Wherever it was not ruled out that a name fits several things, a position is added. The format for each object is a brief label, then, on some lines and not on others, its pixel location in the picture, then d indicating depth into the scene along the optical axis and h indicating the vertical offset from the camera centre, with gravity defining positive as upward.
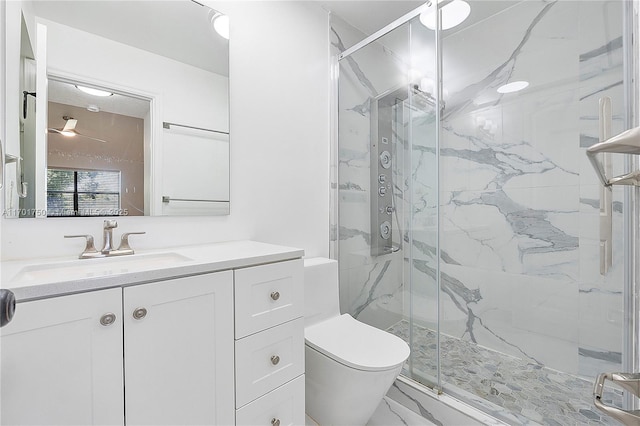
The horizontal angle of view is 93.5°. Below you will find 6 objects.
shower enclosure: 1.68 +0.09
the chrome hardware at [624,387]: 0.67 -0.43
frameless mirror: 1.06 +0.42
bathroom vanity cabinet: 0.67 -0.37
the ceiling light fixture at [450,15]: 1.68 +1.18
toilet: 1.27 -0.64
